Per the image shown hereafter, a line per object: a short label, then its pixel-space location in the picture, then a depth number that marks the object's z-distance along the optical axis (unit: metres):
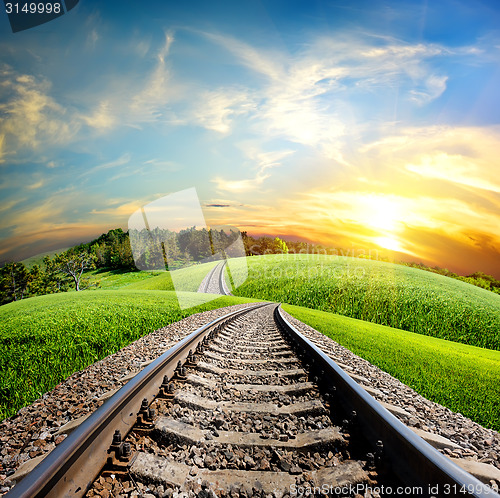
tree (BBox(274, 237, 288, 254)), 104.54
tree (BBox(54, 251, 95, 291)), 55.69
